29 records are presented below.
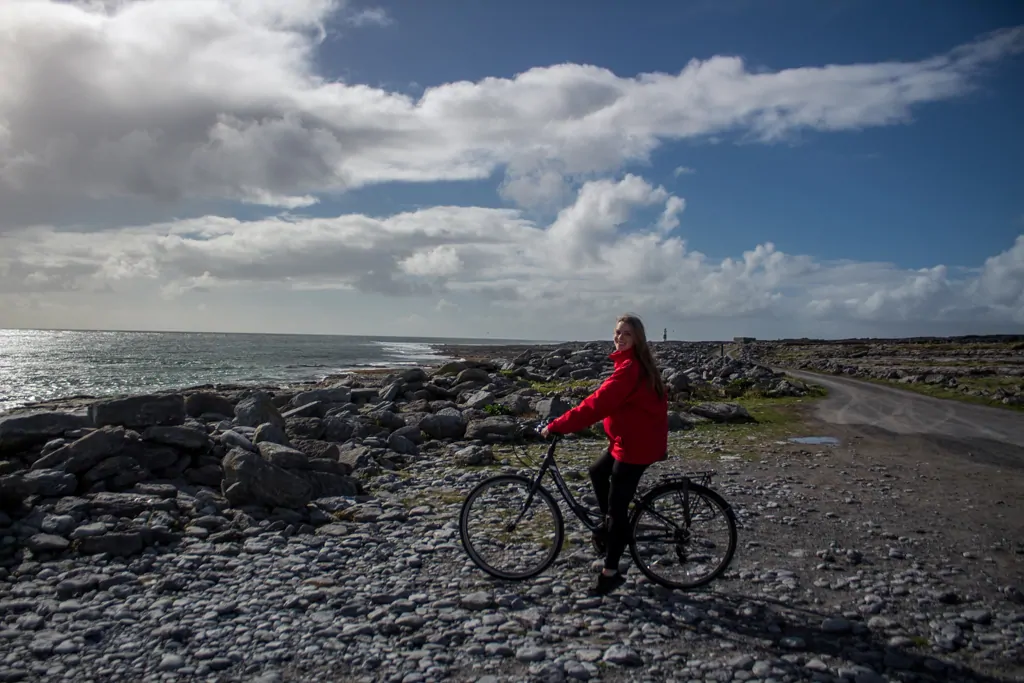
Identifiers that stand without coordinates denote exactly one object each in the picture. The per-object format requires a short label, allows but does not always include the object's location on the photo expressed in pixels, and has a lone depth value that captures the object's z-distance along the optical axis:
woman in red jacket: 7.26
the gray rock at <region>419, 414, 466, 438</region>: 17.88
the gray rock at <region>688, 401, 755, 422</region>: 21.33
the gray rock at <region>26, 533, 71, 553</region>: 8.56
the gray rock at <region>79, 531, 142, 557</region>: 8.59
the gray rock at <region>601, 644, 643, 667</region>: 5.92
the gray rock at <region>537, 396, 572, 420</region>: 19.55
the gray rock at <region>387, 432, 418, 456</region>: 15.84
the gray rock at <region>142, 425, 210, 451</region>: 12.23
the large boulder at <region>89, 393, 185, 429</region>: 12.73
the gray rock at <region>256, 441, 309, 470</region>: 11.79
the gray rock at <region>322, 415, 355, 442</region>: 16.66
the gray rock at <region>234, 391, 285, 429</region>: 16.89
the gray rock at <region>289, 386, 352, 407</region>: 23.96
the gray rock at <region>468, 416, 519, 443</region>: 17.23
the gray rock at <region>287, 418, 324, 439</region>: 16.81
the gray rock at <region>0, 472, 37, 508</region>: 9.47
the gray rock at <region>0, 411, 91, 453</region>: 12.24
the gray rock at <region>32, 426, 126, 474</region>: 10.80
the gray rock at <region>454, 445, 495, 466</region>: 14.54
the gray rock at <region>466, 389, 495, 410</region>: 23.36
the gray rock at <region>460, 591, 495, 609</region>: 7.11
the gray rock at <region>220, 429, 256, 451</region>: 12.76
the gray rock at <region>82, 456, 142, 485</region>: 10.73
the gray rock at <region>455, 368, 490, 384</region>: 32.03
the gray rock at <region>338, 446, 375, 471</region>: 13.94
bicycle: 7.62
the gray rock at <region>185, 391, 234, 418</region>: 19.22
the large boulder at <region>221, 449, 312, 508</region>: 10.49
